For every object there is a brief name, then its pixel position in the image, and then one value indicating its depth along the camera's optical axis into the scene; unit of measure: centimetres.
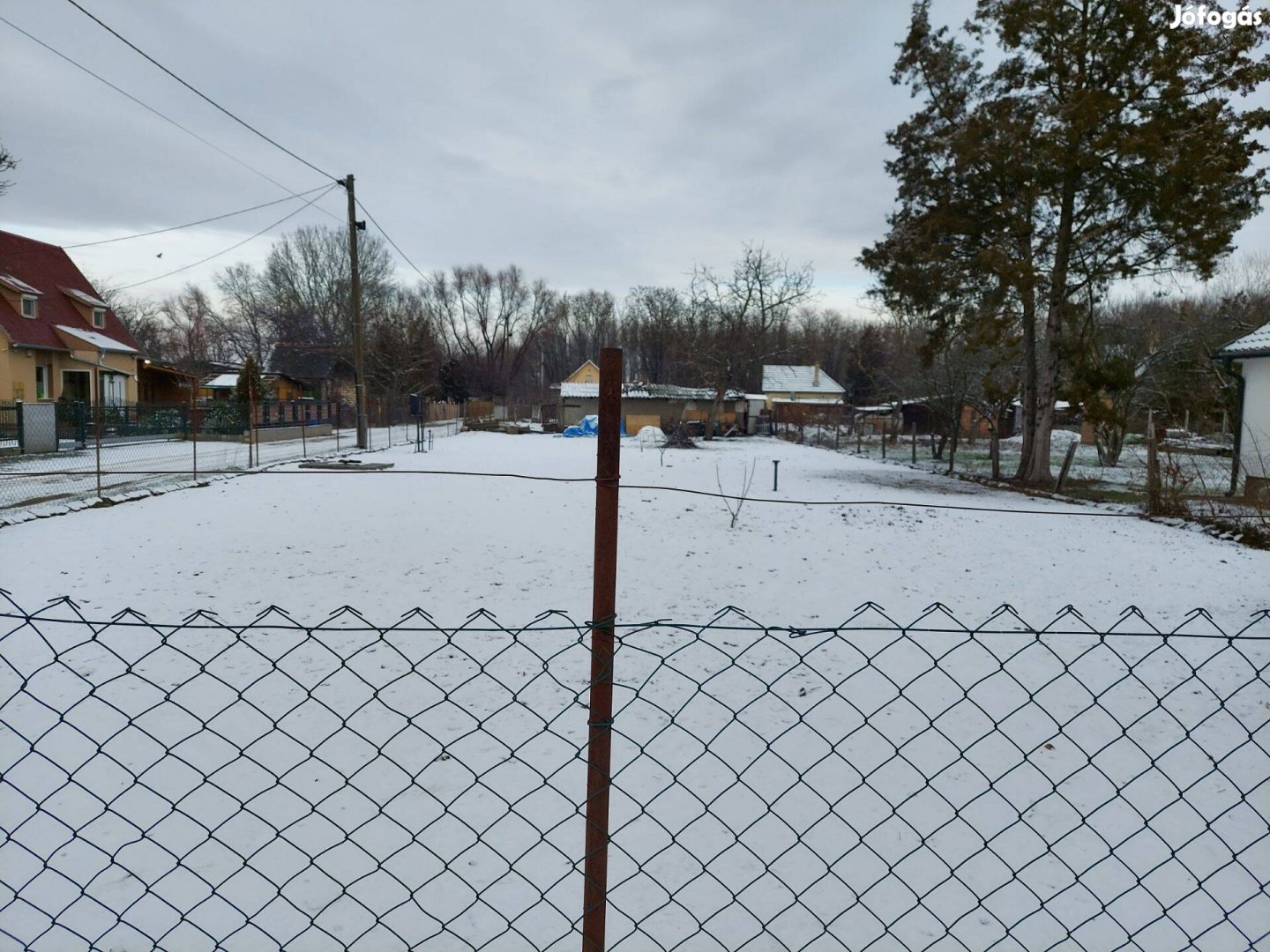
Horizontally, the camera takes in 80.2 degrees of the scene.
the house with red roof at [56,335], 2373
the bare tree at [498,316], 6512
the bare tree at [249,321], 5459
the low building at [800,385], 5841
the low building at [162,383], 3406
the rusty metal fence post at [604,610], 169
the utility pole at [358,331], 2184
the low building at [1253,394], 1470
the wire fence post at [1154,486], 1172
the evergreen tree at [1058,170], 1452
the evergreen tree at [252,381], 3003
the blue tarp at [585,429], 3622
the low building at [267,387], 3716
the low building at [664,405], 3884
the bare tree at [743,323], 3812
